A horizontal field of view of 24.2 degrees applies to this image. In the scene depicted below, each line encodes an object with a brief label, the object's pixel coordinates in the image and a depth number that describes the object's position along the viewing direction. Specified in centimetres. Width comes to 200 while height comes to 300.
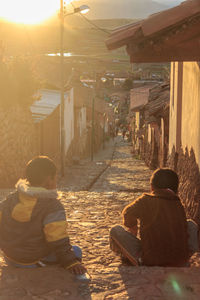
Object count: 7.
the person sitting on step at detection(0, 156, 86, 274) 407
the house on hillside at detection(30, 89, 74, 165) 1698
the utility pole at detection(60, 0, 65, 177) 1836
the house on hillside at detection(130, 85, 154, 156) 3294
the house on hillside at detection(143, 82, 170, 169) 1747
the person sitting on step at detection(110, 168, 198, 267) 451
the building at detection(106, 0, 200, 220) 492
